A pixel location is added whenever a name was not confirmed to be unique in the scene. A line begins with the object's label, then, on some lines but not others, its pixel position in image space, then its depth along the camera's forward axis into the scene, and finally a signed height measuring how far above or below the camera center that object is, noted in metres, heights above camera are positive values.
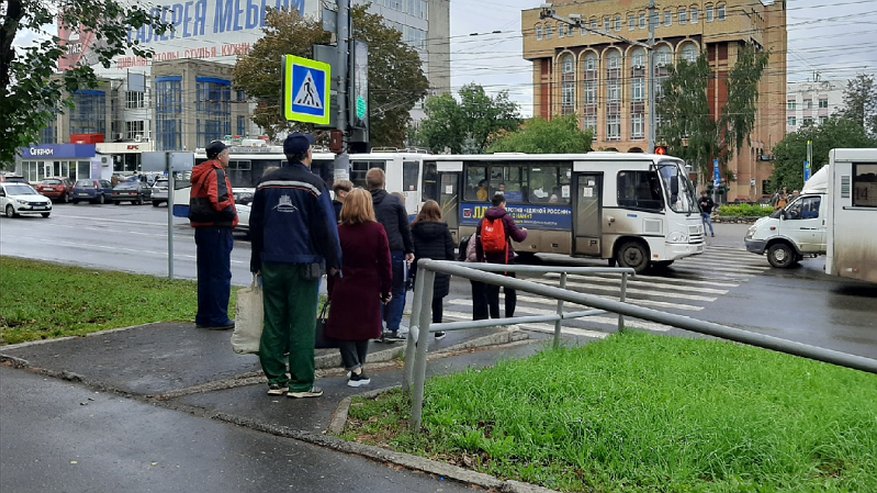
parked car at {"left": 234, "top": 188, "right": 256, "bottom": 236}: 28.81 +0.09
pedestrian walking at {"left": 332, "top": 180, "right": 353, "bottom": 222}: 9.19 +0.19
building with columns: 81.94 +14.89
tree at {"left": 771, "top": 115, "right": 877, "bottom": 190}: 62.97 +4.61
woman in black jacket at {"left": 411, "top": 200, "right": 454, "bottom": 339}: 10.20 -0.34
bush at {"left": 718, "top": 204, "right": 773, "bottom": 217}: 43.59 -0.29
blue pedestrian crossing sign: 10.66 +1.48
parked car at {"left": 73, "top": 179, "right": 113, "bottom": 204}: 52.94 +0.97
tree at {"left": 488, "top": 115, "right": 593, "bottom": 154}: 58.78 +4.55
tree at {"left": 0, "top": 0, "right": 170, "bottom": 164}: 12.75 +2.12
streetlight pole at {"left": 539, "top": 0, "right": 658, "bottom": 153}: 31.15 +5.95
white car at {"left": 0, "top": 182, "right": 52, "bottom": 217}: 38.59 +0.27
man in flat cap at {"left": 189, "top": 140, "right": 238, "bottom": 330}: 9.31 -0.24
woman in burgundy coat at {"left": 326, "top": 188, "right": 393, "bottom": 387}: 6.84 -0.63
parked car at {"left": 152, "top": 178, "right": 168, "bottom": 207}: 49.47 +0.84
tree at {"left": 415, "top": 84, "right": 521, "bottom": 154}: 63.81 +6.34
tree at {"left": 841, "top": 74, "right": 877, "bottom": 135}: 69.81 +8.36
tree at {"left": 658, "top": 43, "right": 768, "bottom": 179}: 67.56 +7.62
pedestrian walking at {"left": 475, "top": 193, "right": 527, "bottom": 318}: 11.57 -0.39
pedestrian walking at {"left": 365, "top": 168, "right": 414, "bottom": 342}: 8.94 -0.21
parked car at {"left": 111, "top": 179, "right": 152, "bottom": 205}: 53.53 +0.91
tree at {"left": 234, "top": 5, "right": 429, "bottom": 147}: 50.44 +8.12
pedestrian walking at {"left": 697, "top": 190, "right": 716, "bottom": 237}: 32.23 -0.02
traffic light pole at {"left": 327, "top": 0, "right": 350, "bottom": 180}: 11.99 +1.82
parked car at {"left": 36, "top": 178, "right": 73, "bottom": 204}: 53.44 +1.11
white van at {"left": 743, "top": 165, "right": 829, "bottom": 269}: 21.52 -0.61
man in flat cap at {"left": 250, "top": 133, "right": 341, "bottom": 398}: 6.37 -0.38
